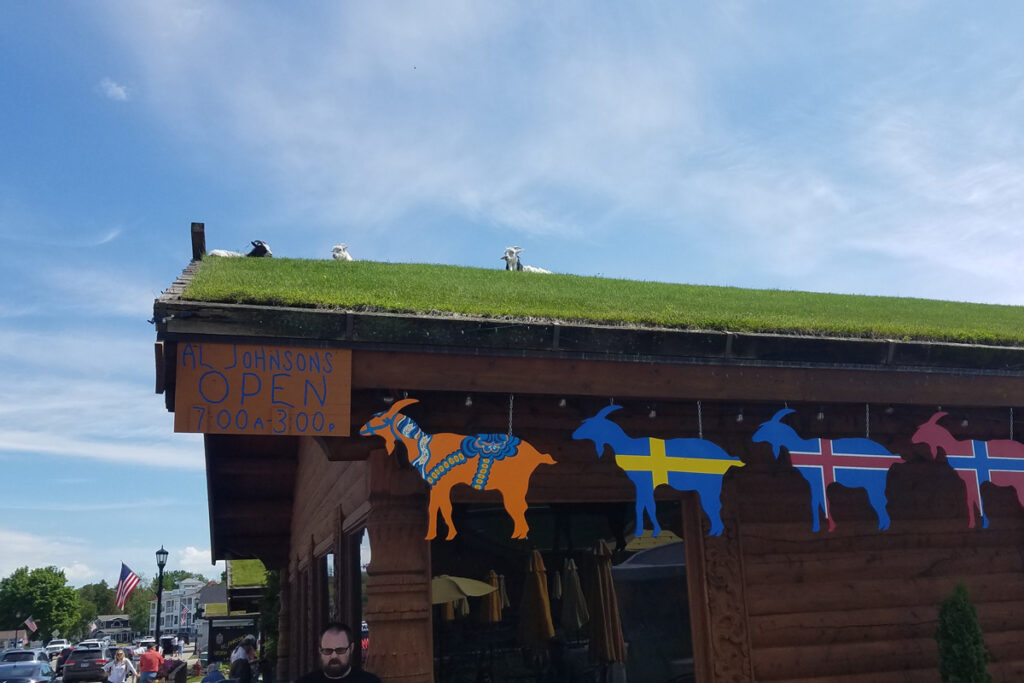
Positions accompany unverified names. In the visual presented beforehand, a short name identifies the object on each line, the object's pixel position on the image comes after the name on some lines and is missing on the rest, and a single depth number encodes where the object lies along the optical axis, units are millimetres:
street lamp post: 24698
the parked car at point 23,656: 26891
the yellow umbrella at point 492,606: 11680
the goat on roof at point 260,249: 11077
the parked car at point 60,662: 34188
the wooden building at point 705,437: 5441
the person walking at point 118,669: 17141
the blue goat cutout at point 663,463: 5918
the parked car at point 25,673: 22406
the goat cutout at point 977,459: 6664
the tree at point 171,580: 183475
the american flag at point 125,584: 31000
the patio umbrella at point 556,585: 11852
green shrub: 6367
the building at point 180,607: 140125
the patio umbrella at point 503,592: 12156
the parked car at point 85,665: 29656
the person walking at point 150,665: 16200
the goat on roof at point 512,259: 13203
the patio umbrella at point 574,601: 11406
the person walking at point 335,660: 5107
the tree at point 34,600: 83062
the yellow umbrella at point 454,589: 10758
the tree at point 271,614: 21734
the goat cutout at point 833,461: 6285
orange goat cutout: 5582
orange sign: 5152
